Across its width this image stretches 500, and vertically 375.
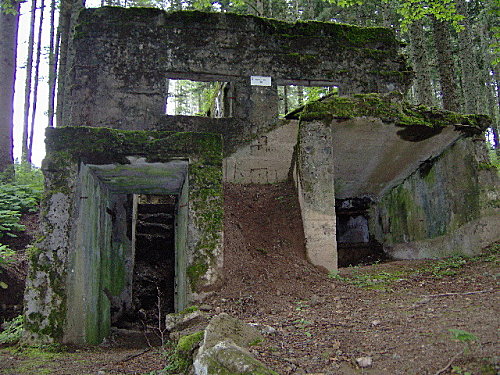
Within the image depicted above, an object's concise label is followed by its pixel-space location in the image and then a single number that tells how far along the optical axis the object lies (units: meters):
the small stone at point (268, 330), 4.28
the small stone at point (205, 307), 5.75
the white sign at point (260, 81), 10.15
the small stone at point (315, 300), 5.49
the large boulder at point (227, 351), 3.02
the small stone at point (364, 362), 3.22
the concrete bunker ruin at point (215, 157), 6.28
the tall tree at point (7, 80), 11.88
